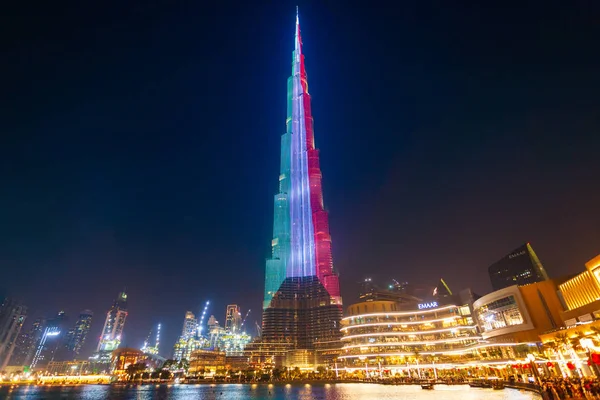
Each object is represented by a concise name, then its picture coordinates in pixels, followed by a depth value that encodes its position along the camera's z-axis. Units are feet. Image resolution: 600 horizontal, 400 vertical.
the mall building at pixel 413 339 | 352.08
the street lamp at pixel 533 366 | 190.06
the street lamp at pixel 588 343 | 137.90
